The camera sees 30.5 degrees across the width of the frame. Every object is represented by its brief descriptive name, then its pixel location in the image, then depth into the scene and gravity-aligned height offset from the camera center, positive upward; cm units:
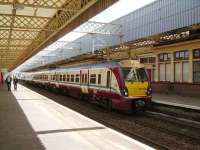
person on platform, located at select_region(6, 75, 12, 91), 3700 -64
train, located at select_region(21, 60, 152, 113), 1633 -50
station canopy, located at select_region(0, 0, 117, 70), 1886 +389
